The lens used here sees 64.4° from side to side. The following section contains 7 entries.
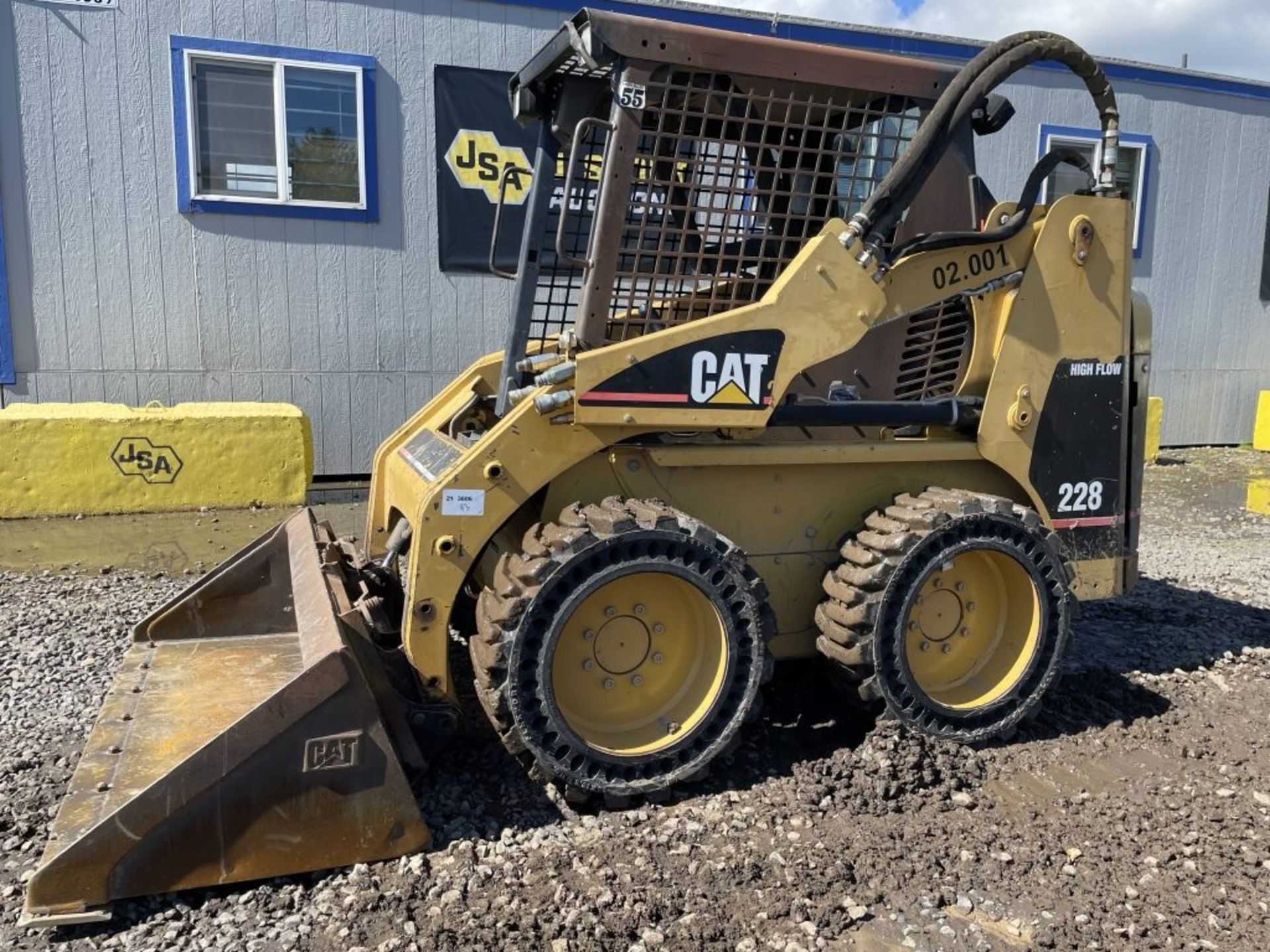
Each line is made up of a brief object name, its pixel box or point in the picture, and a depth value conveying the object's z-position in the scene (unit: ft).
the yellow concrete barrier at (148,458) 23.85
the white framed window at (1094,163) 35.68
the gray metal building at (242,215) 26.03
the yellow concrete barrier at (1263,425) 40.11
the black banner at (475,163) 28.48
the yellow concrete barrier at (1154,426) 36.37
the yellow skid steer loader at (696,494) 9.46
